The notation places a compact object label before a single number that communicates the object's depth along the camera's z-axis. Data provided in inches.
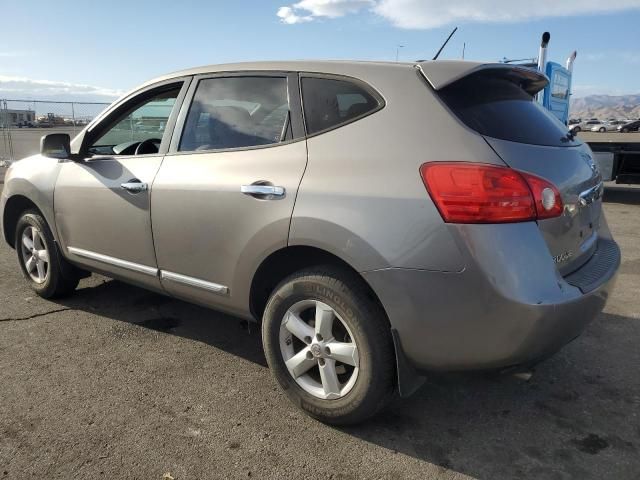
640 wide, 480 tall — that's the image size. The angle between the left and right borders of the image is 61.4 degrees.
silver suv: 87.5
